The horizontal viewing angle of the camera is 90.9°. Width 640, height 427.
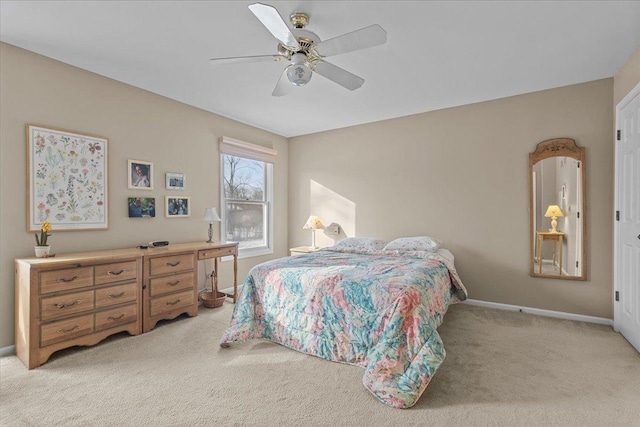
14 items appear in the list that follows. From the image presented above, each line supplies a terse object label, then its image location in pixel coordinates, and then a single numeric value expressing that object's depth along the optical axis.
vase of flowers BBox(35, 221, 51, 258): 2.60
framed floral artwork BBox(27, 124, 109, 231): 2.71
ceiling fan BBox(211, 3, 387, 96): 1.89
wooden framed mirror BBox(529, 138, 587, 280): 3.38
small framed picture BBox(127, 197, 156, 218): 3.37
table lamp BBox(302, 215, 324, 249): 4.95
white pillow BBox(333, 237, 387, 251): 3.99
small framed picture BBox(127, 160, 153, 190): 3.37
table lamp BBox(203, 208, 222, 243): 3.89
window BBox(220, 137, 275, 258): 4.54
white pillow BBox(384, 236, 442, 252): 3.77
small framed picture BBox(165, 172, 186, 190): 3.74
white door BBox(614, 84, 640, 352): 2.69
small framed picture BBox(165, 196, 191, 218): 3.74
